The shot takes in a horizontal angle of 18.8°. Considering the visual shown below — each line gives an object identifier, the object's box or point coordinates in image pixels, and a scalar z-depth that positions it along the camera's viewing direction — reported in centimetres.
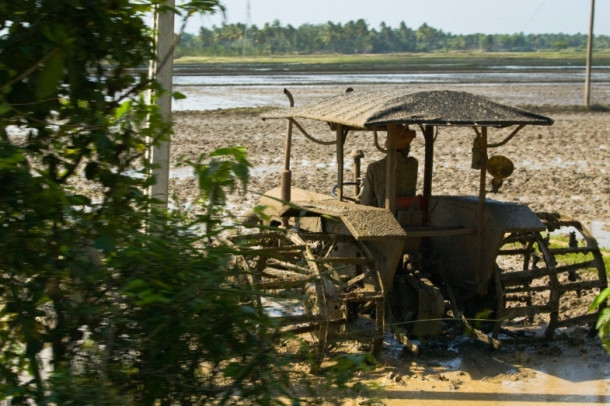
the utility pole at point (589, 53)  5581
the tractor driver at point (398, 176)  1734
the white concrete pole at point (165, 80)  1368
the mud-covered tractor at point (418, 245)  1541
